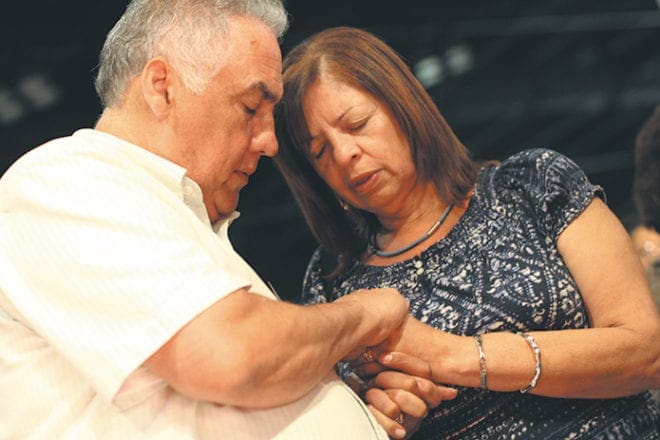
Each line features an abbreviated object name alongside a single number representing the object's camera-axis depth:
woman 1.71
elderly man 1.22
